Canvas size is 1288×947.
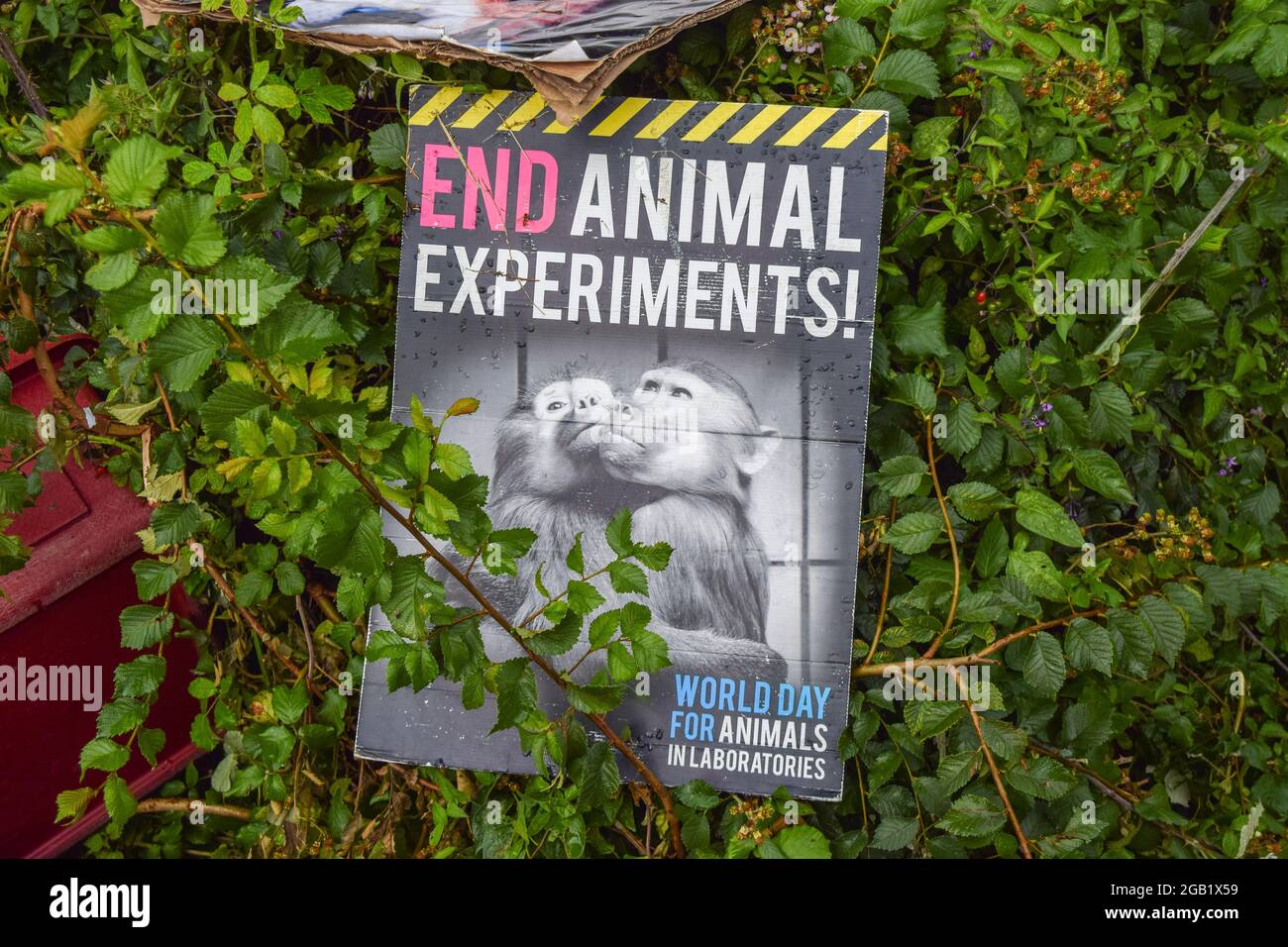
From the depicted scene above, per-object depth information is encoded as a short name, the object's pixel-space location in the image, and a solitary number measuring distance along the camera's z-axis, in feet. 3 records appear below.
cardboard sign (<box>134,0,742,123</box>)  2.88
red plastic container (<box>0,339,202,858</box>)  2.93
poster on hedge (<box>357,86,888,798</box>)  3.03
